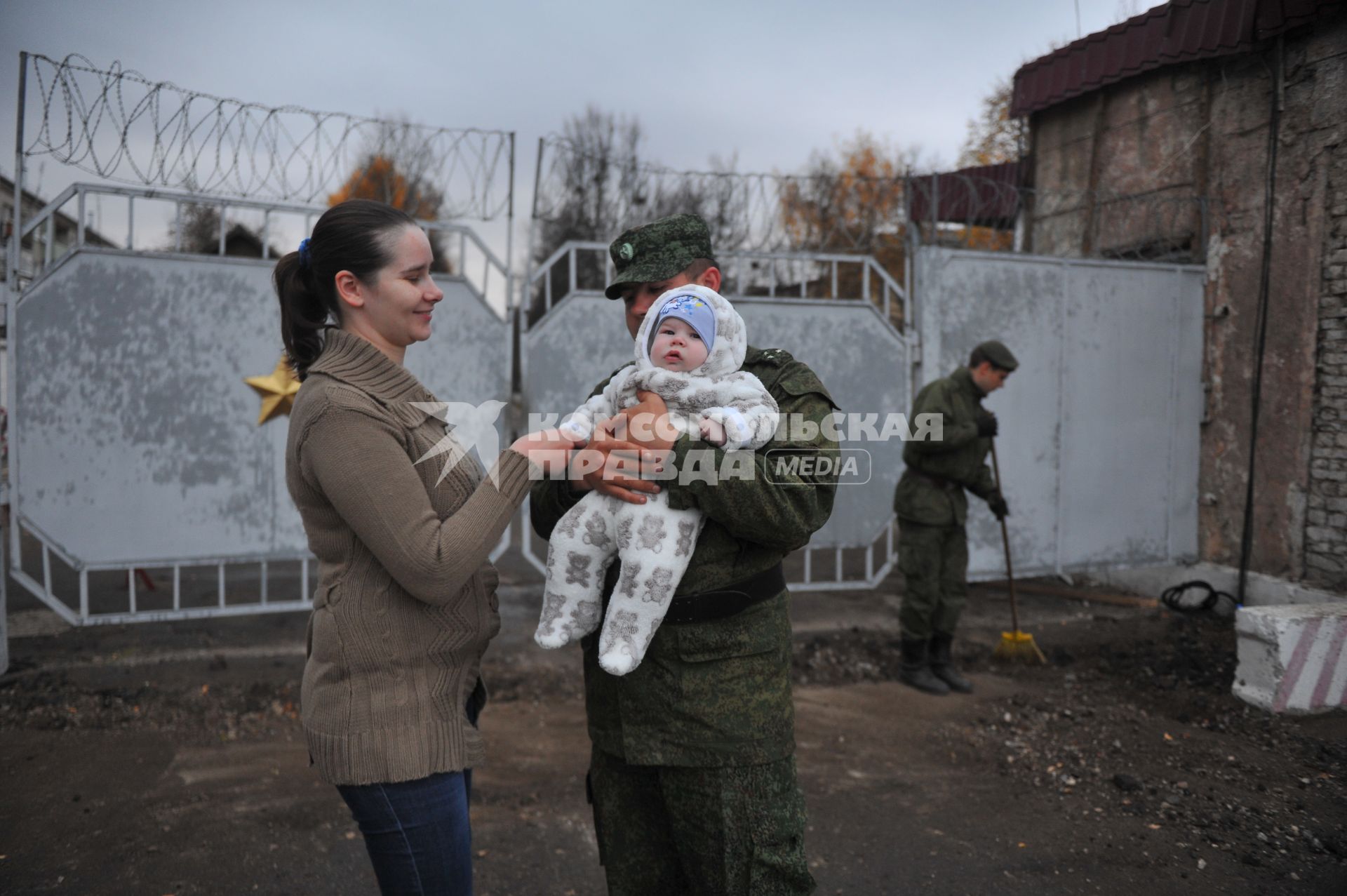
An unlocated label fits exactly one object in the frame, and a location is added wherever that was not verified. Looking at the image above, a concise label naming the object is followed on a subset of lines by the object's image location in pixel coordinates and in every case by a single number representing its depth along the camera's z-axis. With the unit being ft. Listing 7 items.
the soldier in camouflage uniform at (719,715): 5.74
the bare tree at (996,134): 66.23
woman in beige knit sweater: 4.92
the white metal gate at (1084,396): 20.08
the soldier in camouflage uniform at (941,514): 16.11
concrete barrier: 14.11
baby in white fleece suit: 5.72
